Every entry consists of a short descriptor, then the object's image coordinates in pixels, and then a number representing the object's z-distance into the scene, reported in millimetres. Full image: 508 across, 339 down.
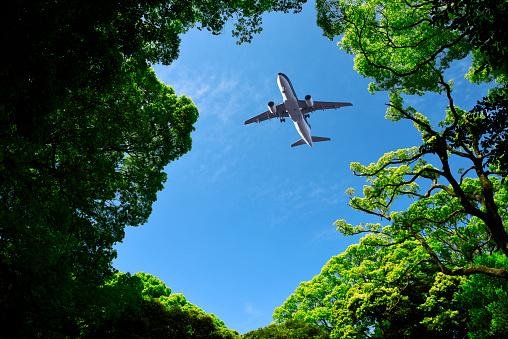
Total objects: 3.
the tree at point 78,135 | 6535
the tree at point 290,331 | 20078
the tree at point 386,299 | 18734
